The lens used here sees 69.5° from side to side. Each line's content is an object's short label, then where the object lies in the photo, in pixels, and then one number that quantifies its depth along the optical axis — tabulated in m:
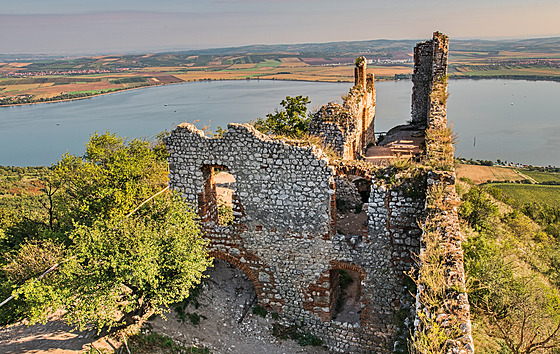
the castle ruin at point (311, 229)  8.48
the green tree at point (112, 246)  7.98
